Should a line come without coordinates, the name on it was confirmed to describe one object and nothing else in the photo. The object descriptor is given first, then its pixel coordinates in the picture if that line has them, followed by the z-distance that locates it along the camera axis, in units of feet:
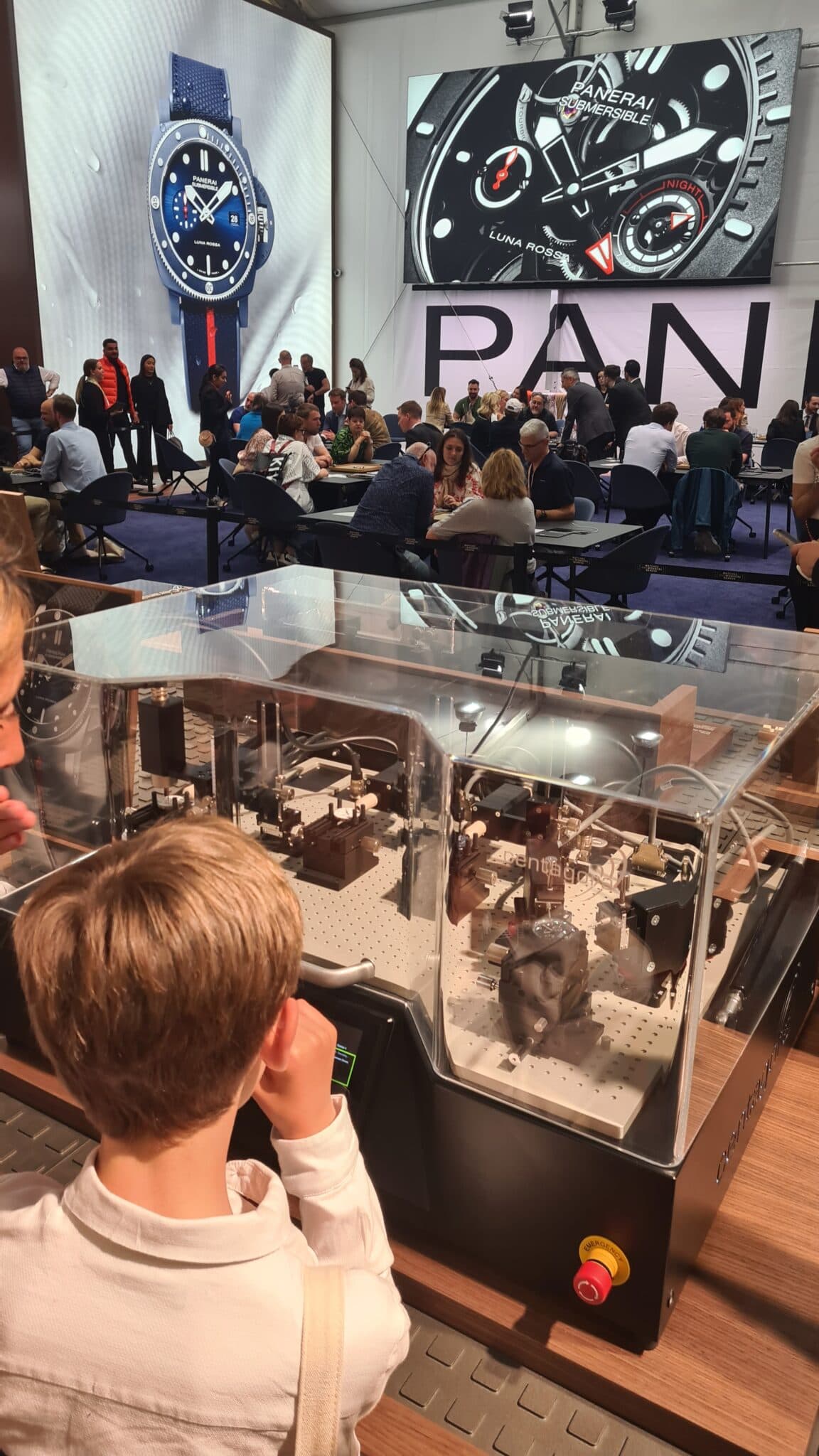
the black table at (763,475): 25.70
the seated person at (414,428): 23.26
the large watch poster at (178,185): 30.96
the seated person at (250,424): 27.68
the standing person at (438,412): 27.71
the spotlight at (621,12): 35.22
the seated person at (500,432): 29.45
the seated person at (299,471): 22.41
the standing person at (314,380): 37.35
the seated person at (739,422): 27.30
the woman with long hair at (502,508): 15.81
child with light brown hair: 2.16
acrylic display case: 3.45
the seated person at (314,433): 24.66
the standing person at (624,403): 31.65
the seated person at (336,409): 33.22
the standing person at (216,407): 32.99
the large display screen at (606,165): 34.40
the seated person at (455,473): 20.75
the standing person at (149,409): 33.09
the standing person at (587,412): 30.81
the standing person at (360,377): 34.56
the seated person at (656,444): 25.11
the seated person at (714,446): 24.56
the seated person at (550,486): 19.26
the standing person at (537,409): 29.78
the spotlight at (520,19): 36.63
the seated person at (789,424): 31.42
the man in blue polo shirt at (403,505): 16.88
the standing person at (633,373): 33.04
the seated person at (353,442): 25.95
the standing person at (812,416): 31.96
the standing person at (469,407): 32.96
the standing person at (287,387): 33.78
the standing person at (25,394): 28.30
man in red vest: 31.24
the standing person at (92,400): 29.07
